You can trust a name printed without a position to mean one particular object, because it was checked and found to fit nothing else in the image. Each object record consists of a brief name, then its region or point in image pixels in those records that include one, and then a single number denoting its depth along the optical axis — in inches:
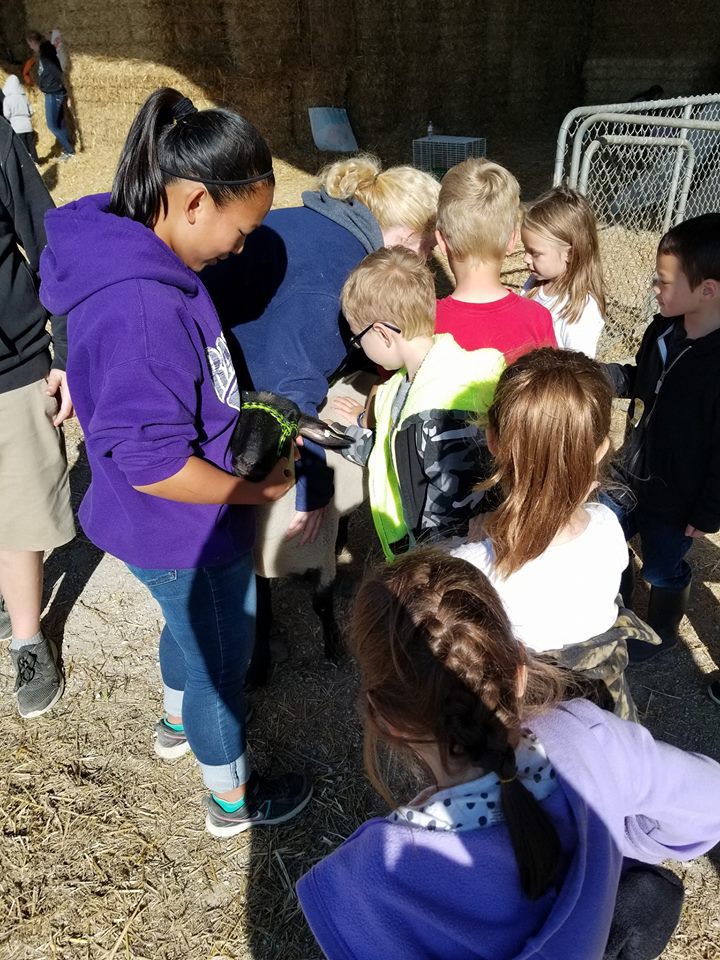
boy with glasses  74.1
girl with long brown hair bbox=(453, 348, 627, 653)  60.2
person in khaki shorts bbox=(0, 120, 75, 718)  91.7
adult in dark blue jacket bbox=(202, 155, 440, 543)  82.2
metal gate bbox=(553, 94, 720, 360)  156.5
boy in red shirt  88.1
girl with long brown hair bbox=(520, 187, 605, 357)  110.6
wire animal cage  334.2
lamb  89.8
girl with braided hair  38.7
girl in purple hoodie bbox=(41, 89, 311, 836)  54.6
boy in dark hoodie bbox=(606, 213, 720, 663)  88.8
